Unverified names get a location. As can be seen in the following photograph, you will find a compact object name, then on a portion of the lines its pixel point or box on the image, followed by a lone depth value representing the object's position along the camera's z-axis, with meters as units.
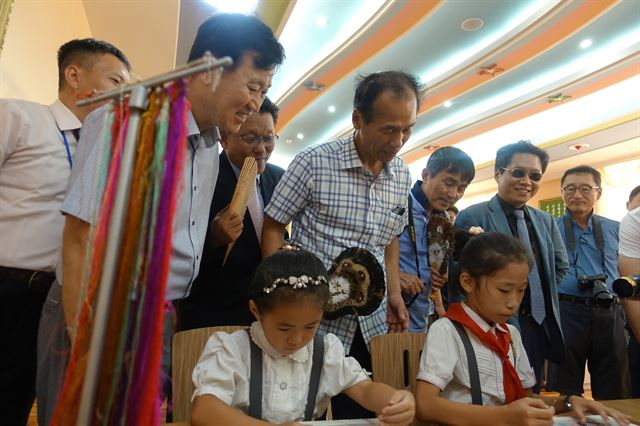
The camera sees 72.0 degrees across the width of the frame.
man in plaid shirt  1.38
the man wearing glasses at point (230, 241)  1.48
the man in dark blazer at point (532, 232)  1.90
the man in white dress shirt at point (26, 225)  1.28
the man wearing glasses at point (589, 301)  2.46
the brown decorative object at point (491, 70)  5.22
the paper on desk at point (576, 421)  1.03
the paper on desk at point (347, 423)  0.92
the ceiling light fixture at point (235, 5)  3.76
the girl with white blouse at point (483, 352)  1.05
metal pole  0.39
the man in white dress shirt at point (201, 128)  0.97
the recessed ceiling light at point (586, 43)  4.62
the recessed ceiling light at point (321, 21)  4.76
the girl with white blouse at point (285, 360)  1.02
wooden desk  1.11
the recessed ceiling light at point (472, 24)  4.53
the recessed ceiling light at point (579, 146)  6.69
